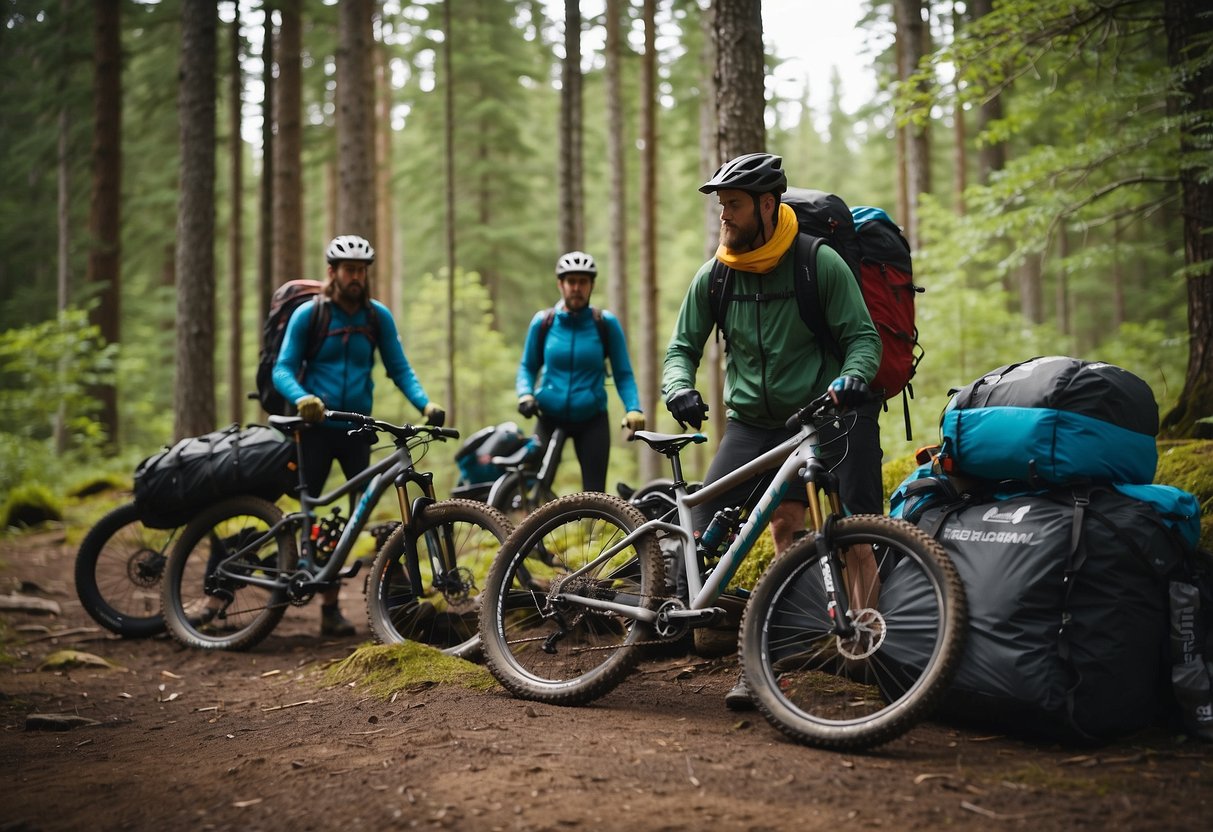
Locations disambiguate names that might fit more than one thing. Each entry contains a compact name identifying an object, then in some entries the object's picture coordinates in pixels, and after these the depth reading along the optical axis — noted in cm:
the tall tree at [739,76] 626
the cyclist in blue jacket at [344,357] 600
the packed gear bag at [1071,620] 330
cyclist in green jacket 391
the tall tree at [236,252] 1789
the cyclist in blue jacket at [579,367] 689
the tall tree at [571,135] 1523
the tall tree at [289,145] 1338
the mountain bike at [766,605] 333
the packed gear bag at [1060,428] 360
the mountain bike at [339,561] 519
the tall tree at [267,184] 1581
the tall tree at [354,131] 1109
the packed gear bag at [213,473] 612
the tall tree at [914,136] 1369
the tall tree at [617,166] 1716
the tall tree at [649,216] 1560
